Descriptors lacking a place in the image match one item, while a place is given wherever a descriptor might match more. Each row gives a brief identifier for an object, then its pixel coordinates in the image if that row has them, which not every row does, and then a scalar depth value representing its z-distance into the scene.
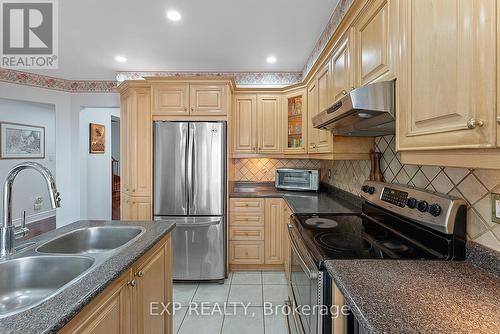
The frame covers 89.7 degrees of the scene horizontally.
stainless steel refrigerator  2.76
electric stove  1.10
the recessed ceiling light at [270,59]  3.02
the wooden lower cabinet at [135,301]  0.86
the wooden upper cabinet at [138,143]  2.92
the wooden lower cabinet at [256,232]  2.96
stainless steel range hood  1.15
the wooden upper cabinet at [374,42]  1.18
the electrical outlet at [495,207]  0.95
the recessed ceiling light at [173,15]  2.15
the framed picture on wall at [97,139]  4.73
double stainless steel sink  1.04
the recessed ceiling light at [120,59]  3.04
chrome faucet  1.06
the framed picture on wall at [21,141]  4.49
